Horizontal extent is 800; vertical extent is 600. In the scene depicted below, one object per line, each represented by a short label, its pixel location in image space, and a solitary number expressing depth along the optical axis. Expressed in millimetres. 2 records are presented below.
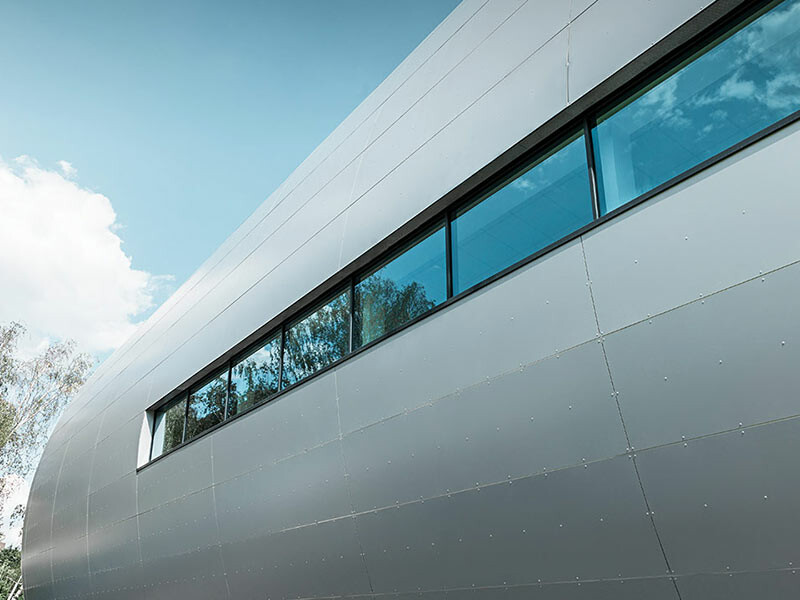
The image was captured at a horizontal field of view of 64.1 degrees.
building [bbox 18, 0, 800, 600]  2963
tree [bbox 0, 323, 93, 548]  26422
